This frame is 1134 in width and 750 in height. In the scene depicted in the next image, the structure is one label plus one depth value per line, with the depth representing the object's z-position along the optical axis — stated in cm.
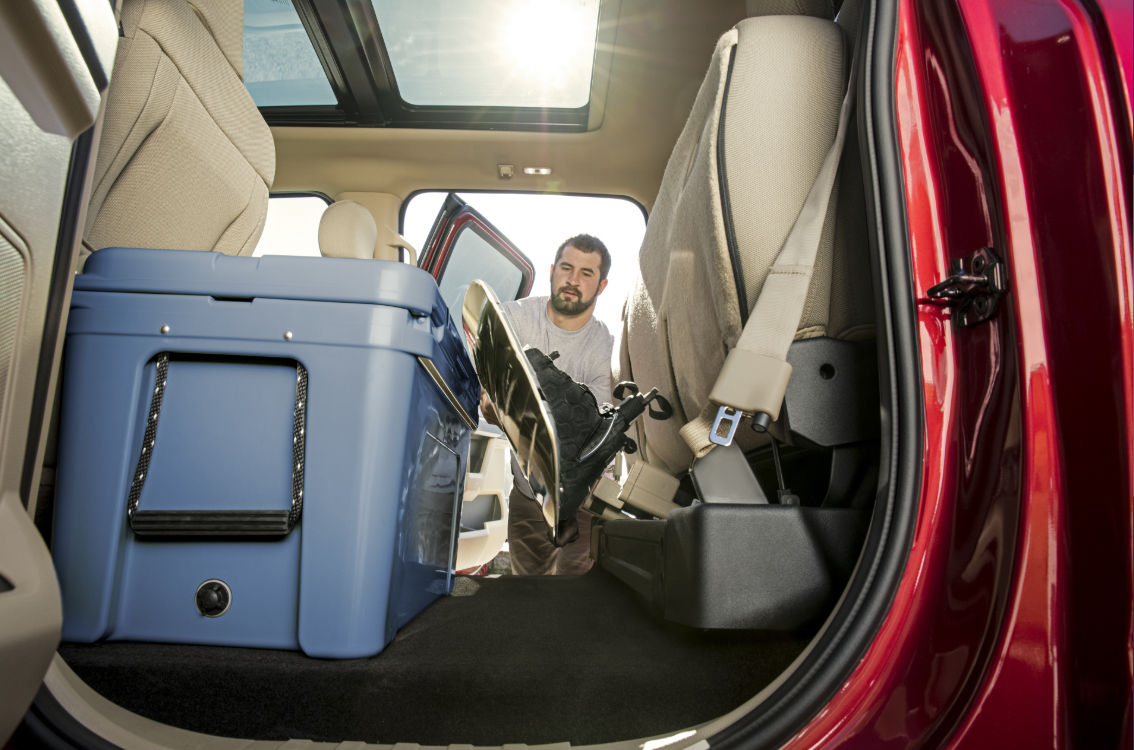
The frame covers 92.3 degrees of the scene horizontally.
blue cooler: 66
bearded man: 230
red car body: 47
